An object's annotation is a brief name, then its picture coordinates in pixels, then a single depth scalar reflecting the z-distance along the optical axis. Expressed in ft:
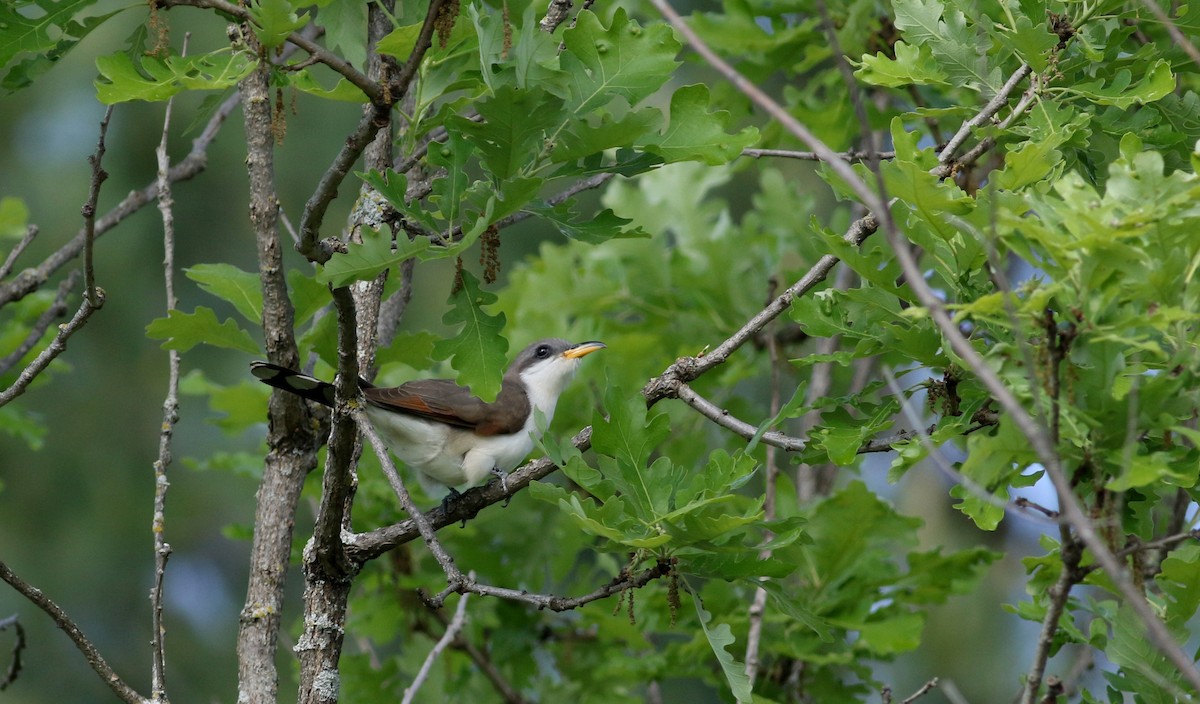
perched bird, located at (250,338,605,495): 29.96
